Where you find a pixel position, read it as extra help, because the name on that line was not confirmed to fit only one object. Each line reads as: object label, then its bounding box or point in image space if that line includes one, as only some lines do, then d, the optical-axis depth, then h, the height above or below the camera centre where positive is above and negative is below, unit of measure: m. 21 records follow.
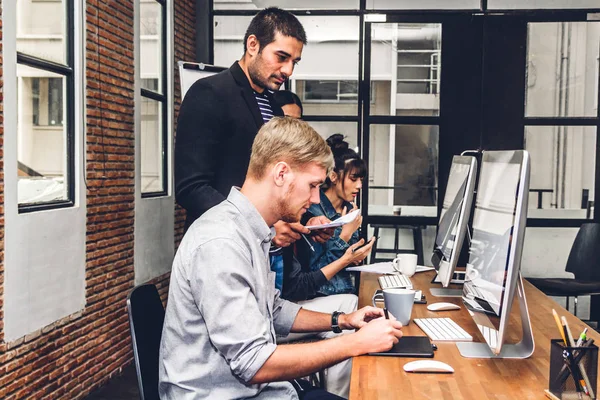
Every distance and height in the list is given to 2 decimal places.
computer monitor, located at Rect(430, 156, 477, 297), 2.43 -0.22
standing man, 2.44 +0.16
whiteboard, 4.59 +0.58
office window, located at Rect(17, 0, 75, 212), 3.53 +0.27
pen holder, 1.45 -0.45
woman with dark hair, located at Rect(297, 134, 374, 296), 3.31 -0.27
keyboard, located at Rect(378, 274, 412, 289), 2.99 -0.55
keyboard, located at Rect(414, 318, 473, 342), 2.06 -0.54
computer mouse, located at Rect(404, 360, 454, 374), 1.71 -0.52
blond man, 1.48 -0.31
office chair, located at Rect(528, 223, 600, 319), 4.90 -0.81
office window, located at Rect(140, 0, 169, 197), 5.26 +0.45
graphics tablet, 1.86 -0.53
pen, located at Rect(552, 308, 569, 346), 1.50 -0.37
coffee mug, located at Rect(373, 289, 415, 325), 2.12 -0.45
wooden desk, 1.56 -0.53
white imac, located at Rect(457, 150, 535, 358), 1.61 -0.24
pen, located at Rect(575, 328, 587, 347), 1.49 -0.39
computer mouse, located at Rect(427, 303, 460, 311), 2.54 -0.55
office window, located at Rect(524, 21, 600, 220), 5.97 +0.41
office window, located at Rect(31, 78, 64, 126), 3.70 +0.30
